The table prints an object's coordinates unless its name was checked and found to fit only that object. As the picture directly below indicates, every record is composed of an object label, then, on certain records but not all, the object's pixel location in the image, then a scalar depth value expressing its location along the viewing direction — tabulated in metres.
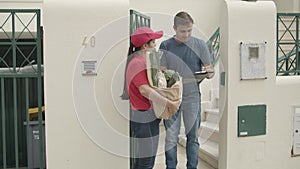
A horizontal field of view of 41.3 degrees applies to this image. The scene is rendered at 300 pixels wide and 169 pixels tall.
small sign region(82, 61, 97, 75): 4.13
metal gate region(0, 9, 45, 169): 4.25
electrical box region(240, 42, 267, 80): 4.46
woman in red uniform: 3.67
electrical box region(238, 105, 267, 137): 4.52
